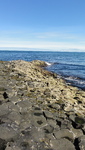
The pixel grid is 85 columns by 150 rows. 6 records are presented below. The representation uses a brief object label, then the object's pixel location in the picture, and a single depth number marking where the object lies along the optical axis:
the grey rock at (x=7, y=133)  3.17
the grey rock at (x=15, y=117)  3.97
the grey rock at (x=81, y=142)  3.21
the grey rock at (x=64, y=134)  3.61
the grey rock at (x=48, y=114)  4.55
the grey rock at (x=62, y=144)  3.18
